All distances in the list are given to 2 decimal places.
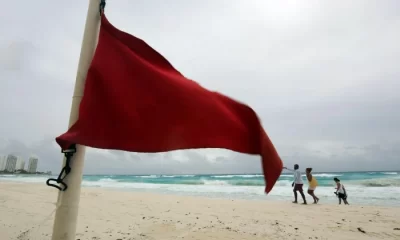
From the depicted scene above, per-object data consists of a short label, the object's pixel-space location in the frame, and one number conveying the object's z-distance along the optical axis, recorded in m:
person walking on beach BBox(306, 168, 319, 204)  11.49
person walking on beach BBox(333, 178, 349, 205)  12.10
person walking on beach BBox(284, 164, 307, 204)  11.23
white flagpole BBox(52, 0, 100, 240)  1.59
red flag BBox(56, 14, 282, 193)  1.60
